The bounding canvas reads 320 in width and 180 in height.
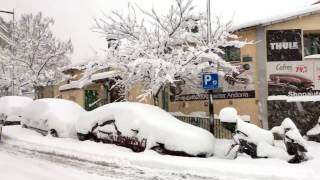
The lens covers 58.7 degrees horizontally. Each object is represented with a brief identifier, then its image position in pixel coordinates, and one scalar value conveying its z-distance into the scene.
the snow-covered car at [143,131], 7.46
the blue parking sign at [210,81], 8.49
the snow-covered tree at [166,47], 10.43
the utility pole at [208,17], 9.37
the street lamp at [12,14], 21.06
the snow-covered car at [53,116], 10.17
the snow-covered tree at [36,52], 24.11
